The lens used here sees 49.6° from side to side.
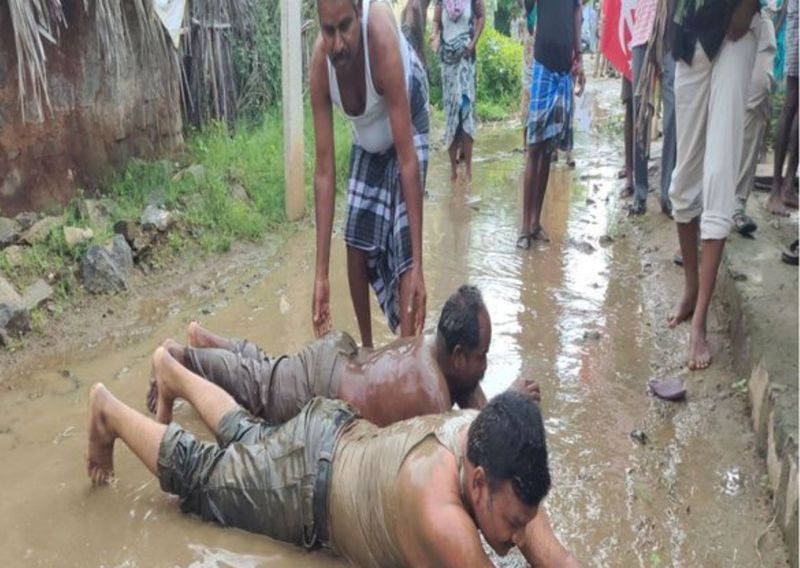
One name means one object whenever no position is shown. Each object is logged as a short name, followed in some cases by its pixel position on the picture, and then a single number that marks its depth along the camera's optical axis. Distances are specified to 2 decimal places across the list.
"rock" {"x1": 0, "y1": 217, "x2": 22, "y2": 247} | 4.42
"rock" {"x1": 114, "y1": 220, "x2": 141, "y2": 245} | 4.71
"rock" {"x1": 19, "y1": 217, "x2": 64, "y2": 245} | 4.44
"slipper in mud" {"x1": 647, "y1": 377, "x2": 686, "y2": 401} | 3.36
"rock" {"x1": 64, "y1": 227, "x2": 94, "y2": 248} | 4.46
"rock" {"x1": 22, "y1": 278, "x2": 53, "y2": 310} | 4.04
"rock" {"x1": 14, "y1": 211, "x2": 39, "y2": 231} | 4.66
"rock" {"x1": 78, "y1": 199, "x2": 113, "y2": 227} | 4.81
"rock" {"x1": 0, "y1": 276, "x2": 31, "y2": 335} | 3.82
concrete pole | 5.73
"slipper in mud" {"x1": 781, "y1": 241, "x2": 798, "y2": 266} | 3.91
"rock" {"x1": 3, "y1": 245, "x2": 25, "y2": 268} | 4.27
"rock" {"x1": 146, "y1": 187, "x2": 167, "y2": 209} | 5.27
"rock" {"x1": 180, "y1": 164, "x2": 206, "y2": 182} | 5.71
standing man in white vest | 2.95
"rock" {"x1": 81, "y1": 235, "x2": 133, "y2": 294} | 4.36
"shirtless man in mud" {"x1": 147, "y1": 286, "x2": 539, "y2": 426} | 2.60
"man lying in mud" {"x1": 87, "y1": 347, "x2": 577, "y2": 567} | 1.90
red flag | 6.44
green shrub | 12.59
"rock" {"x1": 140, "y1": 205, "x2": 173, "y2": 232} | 4.89
